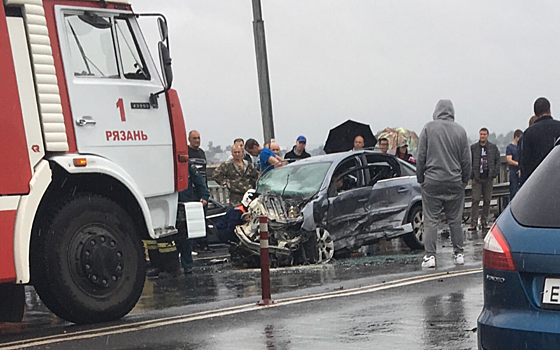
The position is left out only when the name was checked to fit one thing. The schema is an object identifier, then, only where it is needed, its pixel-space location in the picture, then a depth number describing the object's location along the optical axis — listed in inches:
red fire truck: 295.7
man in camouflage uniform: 581.0
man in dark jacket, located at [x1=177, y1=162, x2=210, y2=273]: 516.7
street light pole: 687.1
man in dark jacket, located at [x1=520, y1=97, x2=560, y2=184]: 409.4
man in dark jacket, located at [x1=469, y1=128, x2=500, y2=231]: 738.8
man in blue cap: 672.4
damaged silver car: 512.7
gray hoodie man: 453.1
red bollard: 354.0
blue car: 181.8
